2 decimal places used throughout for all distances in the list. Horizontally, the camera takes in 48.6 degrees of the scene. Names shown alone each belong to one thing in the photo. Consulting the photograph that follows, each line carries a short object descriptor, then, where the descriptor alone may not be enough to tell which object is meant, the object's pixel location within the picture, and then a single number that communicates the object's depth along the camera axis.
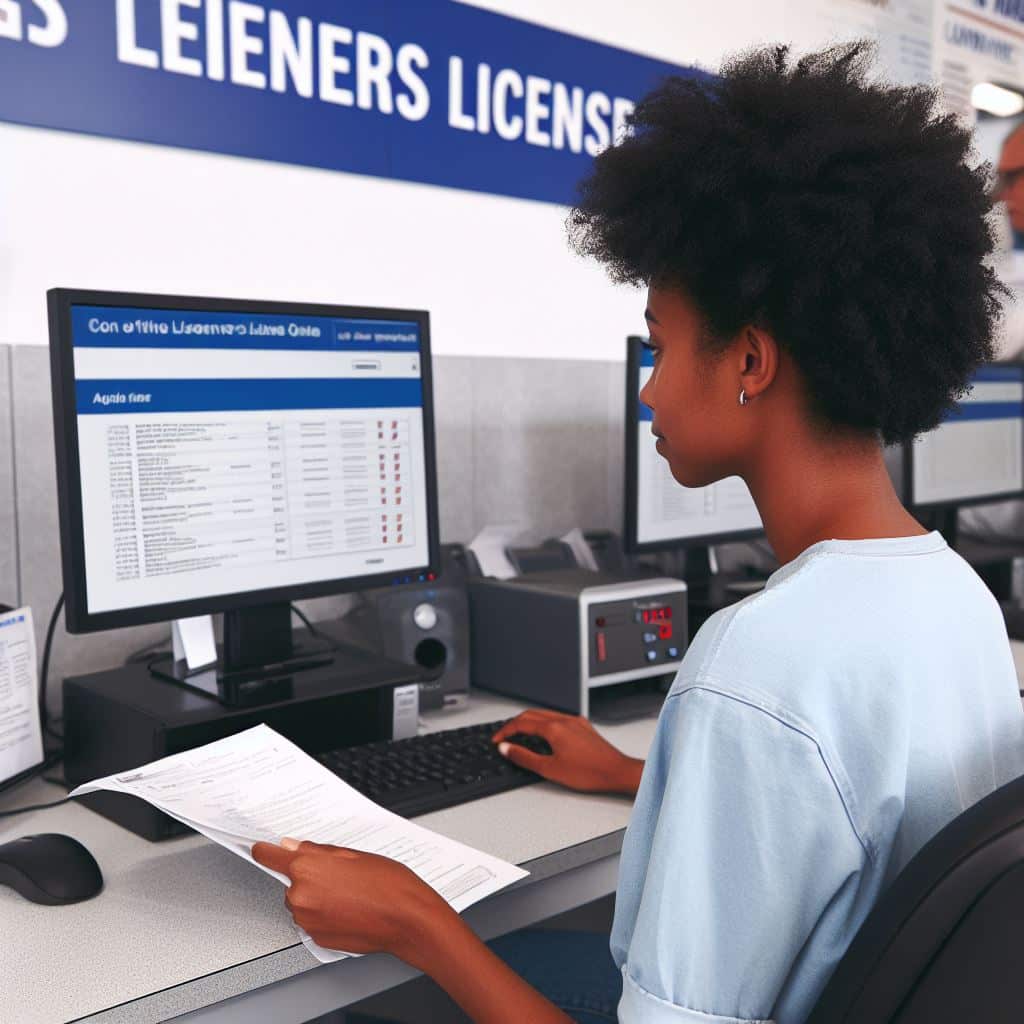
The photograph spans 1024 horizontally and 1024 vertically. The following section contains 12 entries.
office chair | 0.61
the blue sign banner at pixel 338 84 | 1.47
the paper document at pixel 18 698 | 1.20
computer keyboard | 1.18
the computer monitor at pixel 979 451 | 2.42
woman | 0.68
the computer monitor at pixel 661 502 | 1.83
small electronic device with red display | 1.54
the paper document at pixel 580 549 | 1.93
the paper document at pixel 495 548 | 1.78
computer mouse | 0.97
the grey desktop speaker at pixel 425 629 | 1.59
